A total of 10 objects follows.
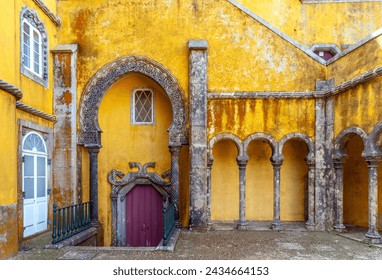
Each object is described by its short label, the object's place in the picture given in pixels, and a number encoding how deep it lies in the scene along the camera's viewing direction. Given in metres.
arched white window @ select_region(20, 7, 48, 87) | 9.28
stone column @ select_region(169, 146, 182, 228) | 11.08
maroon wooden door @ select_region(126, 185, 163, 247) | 11.89
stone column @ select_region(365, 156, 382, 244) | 8.98
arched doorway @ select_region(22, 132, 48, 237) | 9.14
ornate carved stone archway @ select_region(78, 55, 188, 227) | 11.06
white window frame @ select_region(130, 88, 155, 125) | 12.10
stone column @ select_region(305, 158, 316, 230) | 10.77
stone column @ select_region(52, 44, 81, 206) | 10.84
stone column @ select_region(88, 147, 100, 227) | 11.25
